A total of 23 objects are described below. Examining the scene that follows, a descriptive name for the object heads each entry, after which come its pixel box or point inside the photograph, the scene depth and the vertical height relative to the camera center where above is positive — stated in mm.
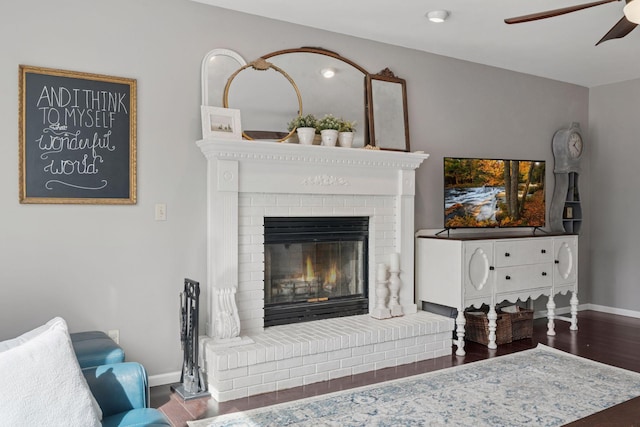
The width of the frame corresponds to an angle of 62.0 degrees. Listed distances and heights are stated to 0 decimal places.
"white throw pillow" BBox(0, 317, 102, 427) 1568 -540
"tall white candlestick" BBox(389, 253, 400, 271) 4230 -408
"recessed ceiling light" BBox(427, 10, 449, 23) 3652 +1354
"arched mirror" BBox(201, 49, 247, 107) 3541 +933
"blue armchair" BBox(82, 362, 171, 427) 1892 -665
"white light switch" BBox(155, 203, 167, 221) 3402 -3
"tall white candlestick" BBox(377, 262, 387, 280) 4125 -474
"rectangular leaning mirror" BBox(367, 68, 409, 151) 4281 +816
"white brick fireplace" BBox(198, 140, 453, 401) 3332 -352
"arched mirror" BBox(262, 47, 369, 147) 3887 +980
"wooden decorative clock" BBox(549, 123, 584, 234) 5469 +311
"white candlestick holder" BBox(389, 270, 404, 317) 4176 -649
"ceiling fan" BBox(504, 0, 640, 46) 2287 +994
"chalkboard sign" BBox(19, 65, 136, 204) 3008 +439
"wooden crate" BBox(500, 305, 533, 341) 4520 -958
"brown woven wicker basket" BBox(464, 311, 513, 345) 4352 -975
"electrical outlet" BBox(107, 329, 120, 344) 3271 -756
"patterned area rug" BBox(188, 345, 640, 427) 2840 -1113
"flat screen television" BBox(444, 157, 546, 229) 4688 +164
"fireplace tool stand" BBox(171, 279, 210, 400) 3170 -812
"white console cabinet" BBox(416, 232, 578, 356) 4168 -508
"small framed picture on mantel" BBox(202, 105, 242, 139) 3453 +581
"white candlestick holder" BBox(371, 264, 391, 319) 4102 -665
